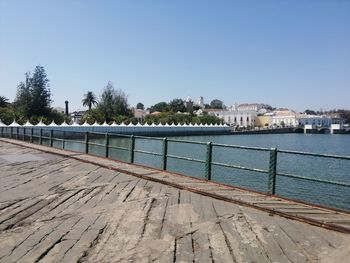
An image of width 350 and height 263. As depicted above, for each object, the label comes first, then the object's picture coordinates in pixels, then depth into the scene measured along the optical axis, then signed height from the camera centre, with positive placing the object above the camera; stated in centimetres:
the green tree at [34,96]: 8075 +413
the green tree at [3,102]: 9241 +325
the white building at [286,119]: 18550 +112
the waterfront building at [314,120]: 18712 +73
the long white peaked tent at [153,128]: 7544 -243
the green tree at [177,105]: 17800 +639
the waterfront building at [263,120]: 18541 +31
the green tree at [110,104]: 10162 +357
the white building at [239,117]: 18075 +151
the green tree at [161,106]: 18532 +617
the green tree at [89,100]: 13288 +592
